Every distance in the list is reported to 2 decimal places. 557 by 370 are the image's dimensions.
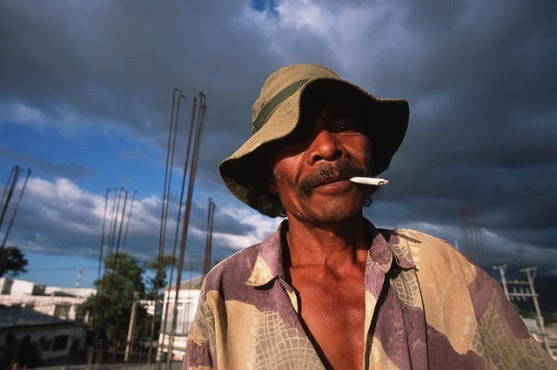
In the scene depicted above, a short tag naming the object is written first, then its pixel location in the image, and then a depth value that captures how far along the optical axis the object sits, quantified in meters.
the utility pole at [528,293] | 14.65
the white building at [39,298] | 27.50
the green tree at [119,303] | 24.86
